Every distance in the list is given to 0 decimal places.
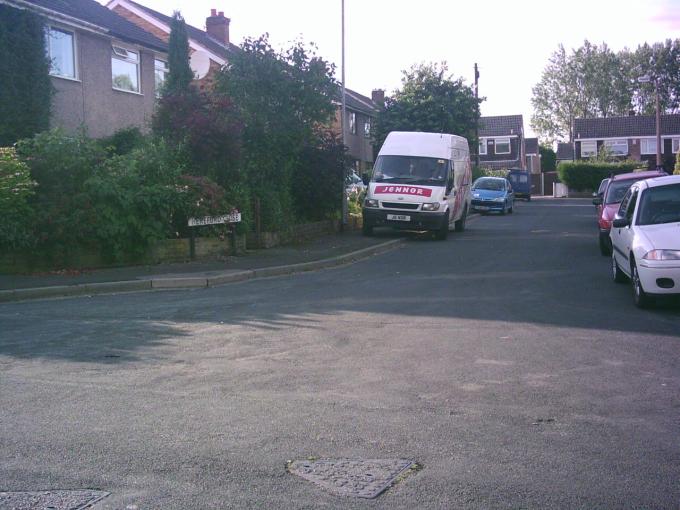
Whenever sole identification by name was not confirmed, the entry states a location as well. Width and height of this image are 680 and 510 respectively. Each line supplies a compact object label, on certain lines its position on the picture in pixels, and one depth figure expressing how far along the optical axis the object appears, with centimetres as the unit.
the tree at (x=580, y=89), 8669
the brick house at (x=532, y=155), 9531
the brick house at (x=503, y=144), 8519
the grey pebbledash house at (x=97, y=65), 2294
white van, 2266
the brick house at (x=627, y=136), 7994
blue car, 3925
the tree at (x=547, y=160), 10088
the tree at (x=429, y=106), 4728
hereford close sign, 1672
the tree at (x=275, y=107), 2009
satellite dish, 2433
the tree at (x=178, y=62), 2295
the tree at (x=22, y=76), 2064
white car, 1030
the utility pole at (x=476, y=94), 4856
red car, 1759
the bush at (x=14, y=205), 1440
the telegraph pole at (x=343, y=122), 2437
